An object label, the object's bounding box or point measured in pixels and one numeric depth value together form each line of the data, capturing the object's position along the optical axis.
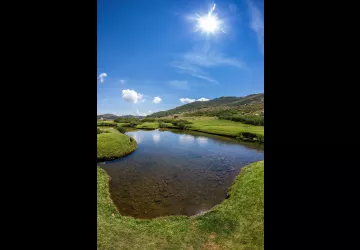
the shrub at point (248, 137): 35.71
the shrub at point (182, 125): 61.77
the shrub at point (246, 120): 62.39
